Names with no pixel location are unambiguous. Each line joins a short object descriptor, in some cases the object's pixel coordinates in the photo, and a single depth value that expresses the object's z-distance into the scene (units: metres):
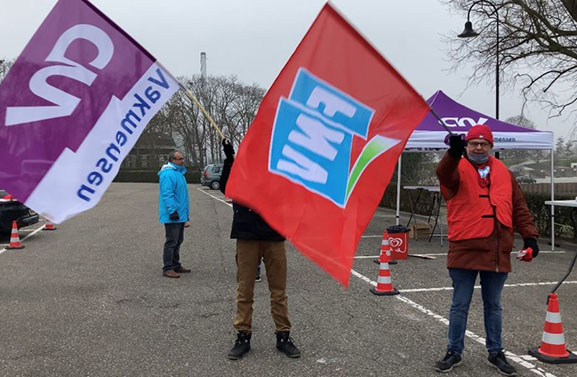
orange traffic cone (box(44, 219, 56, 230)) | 12.70
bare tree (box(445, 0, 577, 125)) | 13.37
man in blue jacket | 6.93
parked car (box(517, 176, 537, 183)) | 22.92
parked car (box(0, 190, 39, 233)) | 10.70
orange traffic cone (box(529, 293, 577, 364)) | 4.02
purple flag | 3.12
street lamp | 13.90
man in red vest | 3.64
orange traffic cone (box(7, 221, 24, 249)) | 9.73
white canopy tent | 8.90
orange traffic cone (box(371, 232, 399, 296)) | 6.13
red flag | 3.04
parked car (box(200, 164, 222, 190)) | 34.66
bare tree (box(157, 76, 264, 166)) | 54.03
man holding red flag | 4.05
